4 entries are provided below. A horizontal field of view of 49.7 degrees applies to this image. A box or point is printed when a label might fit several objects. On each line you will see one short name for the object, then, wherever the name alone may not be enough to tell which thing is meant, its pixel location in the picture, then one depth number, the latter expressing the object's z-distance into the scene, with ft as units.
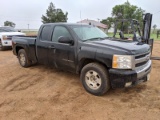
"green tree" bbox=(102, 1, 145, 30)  190.49
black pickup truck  12.46
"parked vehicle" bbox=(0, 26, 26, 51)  38.37
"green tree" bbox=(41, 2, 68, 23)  156.80
